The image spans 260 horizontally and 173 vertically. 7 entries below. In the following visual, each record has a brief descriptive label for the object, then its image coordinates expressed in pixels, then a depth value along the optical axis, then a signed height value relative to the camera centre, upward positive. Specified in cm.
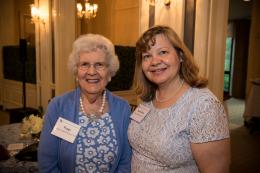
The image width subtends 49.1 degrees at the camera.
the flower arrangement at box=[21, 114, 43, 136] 239 -62
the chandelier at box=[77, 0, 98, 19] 725 +106
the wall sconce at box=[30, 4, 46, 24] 579 +74
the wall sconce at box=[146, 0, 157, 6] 345 +62
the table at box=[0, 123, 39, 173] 201 -81
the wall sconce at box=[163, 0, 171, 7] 328 +58
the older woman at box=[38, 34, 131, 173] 169 -44
